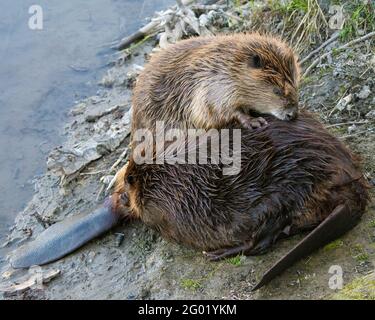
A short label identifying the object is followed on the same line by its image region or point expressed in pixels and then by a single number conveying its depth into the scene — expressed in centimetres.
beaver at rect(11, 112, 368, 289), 295
